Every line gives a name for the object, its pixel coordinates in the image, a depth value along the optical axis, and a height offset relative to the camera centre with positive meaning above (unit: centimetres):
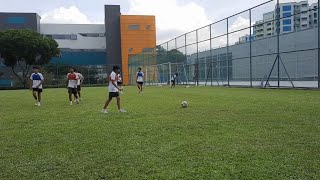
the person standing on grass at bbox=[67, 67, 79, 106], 1179 -4
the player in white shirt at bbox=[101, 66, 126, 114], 837 -15
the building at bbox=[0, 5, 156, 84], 5141 +907
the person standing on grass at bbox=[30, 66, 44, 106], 1150 +3
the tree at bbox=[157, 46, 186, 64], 3034 +321
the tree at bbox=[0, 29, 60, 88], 3759 +531
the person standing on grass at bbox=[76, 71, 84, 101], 1278 -9
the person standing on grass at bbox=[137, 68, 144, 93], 1831 +11
